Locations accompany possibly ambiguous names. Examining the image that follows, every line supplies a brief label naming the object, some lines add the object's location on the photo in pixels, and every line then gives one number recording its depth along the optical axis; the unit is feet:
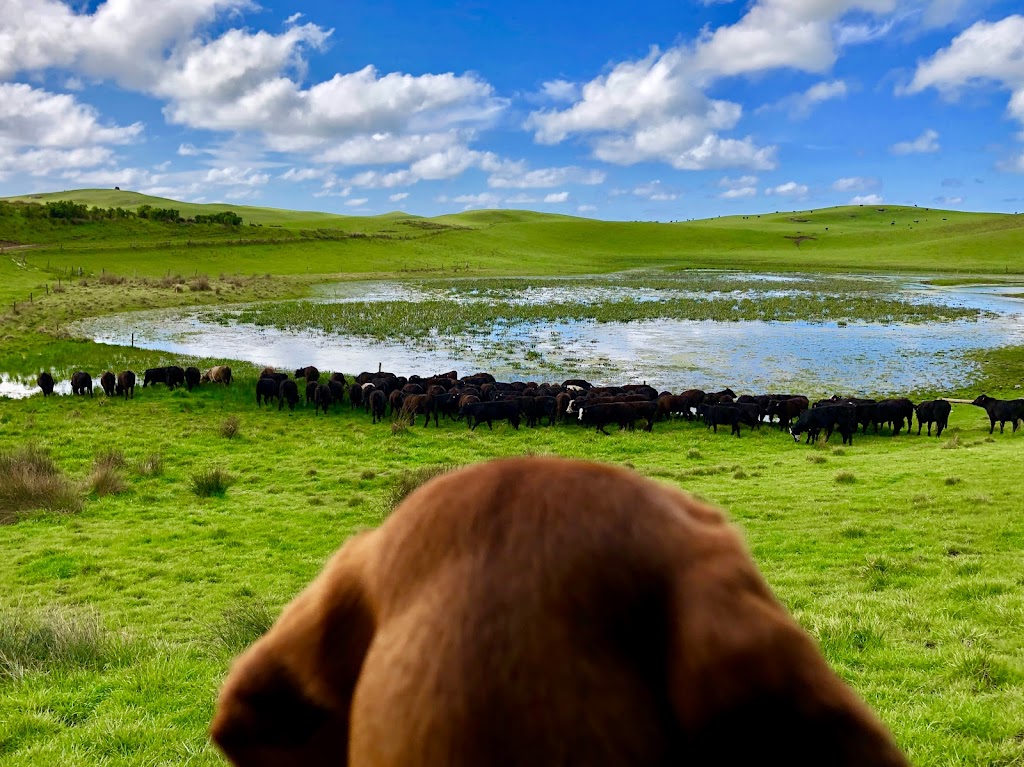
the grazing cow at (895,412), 68.49
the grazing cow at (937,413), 67.15
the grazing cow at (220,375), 77.41
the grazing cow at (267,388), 72.64
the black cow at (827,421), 64.75
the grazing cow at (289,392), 71.61
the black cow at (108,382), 70.13
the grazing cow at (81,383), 70.23
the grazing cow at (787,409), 70.85
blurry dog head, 2.64
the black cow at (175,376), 74.95
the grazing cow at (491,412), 67.10
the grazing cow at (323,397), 71.82
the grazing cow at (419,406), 68.59
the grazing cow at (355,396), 73.05
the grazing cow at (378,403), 69.62
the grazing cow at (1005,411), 66.39
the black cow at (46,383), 69.15
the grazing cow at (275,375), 74.11
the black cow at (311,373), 79.87
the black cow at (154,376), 75.20
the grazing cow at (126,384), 70.44
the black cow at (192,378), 75.31
